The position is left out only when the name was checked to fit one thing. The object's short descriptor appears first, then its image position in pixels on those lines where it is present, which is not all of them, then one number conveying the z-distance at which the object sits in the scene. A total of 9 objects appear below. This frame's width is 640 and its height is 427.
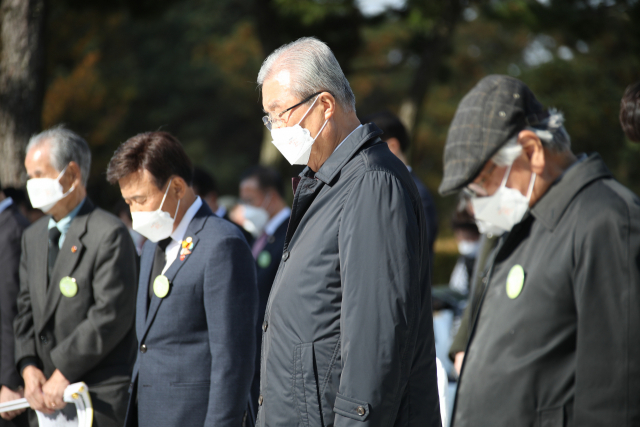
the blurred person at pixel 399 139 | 8.42
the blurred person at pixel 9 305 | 7.49
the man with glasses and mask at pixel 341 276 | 3.60
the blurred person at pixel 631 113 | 4.90
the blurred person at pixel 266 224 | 9.44
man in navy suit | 5.58
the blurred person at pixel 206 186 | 11.97
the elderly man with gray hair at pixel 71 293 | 6.80
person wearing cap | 3.57
